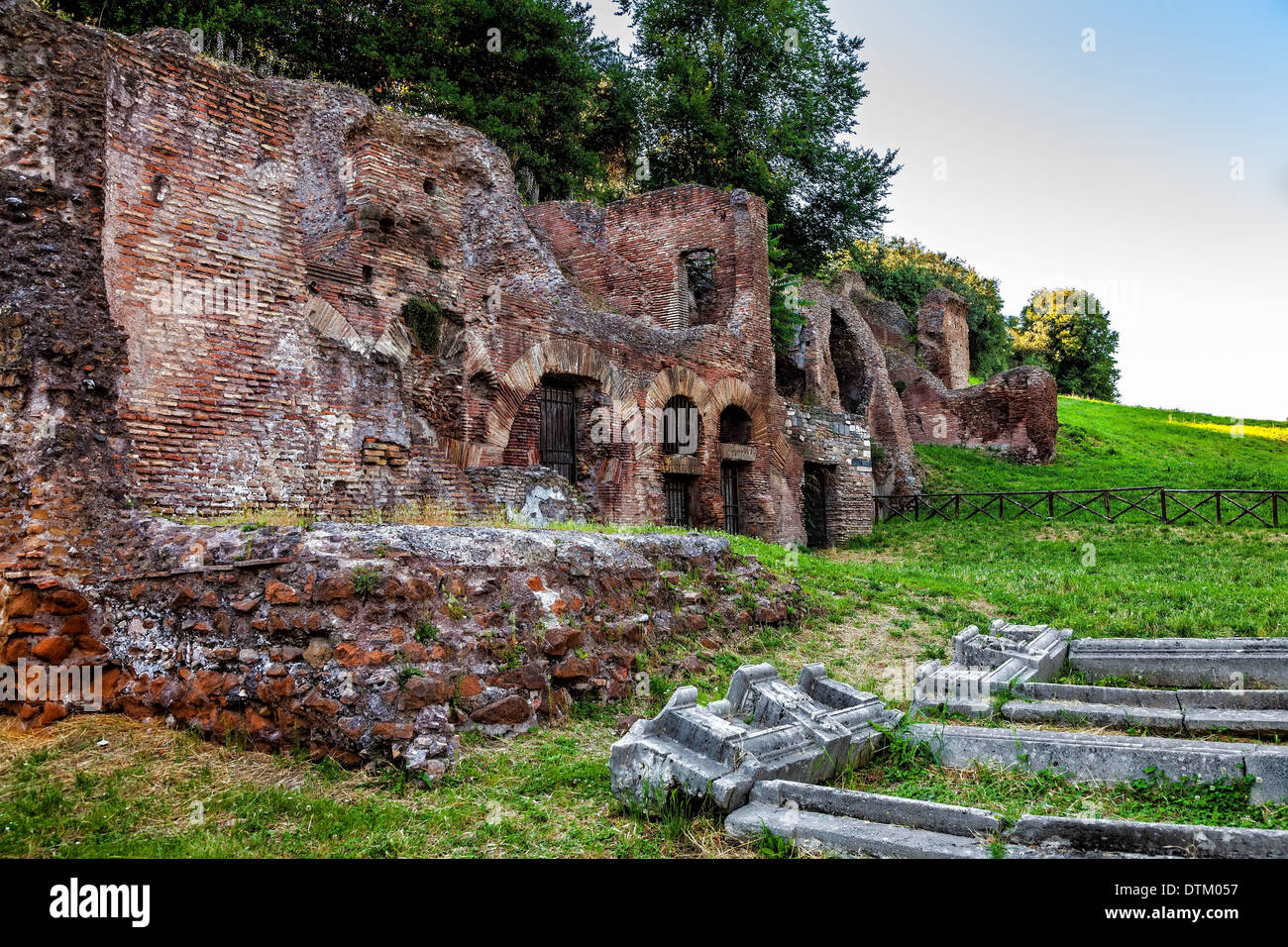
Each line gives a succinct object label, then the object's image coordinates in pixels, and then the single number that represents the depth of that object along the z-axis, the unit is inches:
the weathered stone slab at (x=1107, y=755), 151.2
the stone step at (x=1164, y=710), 183.0
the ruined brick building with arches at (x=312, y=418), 218.7
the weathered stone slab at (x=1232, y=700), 192.4
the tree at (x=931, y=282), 1347.2
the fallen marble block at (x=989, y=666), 221.1
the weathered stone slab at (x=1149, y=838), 121.1
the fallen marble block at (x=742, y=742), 165.8
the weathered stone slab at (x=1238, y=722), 179.0
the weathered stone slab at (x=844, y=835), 133.5
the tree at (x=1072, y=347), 1748.3
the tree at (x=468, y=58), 717.3
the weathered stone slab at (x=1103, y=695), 205.0
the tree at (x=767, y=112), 1047.6
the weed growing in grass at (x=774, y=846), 144.3
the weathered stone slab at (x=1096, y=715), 191.0
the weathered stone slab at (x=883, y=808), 140.1
